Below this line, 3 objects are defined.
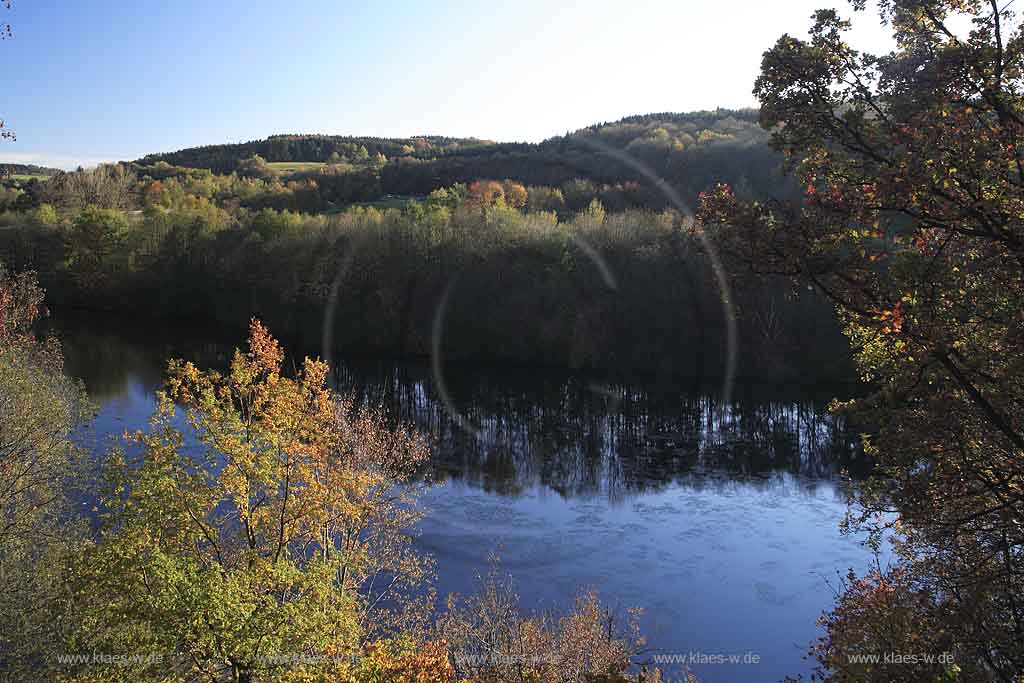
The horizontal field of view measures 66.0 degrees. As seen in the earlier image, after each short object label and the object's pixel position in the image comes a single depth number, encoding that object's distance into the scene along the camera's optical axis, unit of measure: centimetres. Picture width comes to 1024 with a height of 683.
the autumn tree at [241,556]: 1269
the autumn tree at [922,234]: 659
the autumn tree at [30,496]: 1672
